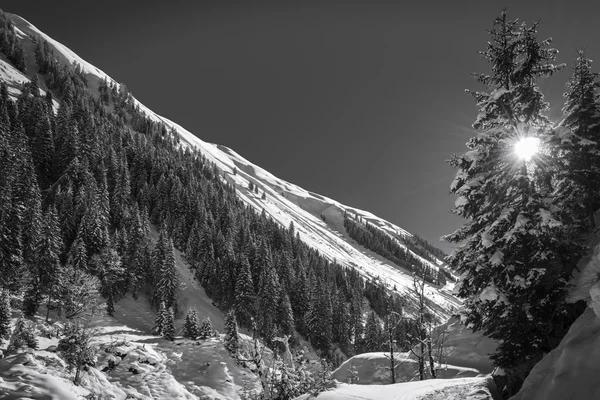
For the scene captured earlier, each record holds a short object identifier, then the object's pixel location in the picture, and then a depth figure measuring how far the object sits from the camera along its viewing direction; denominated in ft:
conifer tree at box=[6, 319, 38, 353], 98.84
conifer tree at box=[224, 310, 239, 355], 153.52
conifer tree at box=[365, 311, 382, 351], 226.99
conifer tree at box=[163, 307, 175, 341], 163.43
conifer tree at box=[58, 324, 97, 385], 87.44
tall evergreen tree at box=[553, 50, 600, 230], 37.09
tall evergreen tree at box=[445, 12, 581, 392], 32.07
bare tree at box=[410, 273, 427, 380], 71.77
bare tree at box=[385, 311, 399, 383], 75.09
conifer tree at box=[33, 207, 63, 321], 154.10
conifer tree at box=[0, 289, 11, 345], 105.60
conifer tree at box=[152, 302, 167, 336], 166.72
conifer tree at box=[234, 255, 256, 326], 230.07
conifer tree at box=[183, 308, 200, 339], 168.66
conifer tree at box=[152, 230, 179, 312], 204.13
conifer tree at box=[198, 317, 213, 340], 168.35
